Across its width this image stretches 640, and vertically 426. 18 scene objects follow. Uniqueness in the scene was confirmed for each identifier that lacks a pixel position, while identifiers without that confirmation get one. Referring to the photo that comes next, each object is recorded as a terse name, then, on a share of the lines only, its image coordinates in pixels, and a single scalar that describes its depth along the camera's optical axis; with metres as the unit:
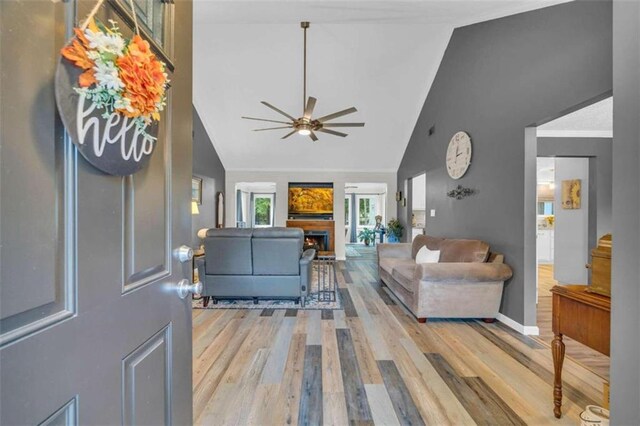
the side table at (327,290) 4.01
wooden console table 1.37
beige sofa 2.97
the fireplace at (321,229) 7.78
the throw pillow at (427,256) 3.73
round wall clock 3.81
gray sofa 3.58
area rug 3.64
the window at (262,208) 12.09
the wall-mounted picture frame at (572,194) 4.68
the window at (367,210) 12.25
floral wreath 0.55
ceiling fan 3.83
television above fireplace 7.98
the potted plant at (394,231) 7.27
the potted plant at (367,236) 10.93
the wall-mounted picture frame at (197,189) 5.94
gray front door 0.45
